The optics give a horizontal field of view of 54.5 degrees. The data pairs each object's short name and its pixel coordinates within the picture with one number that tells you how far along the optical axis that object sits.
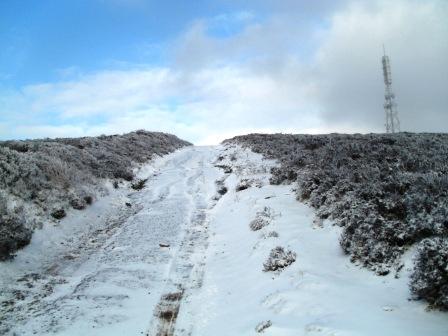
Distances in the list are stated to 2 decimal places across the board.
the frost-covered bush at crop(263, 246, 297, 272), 10.77
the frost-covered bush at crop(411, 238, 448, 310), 7.11
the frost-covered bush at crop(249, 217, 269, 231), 14.39
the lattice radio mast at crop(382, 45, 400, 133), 53.95
